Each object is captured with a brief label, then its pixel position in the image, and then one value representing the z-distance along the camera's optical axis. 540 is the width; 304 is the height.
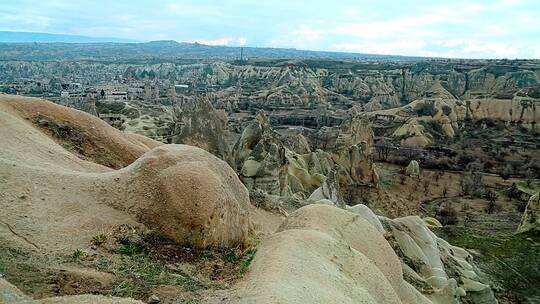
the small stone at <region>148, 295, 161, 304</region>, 7.11
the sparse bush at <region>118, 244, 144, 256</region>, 8.96
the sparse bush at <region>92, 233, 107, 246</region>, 8.98
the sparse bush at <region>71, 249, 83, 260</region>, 8.21
